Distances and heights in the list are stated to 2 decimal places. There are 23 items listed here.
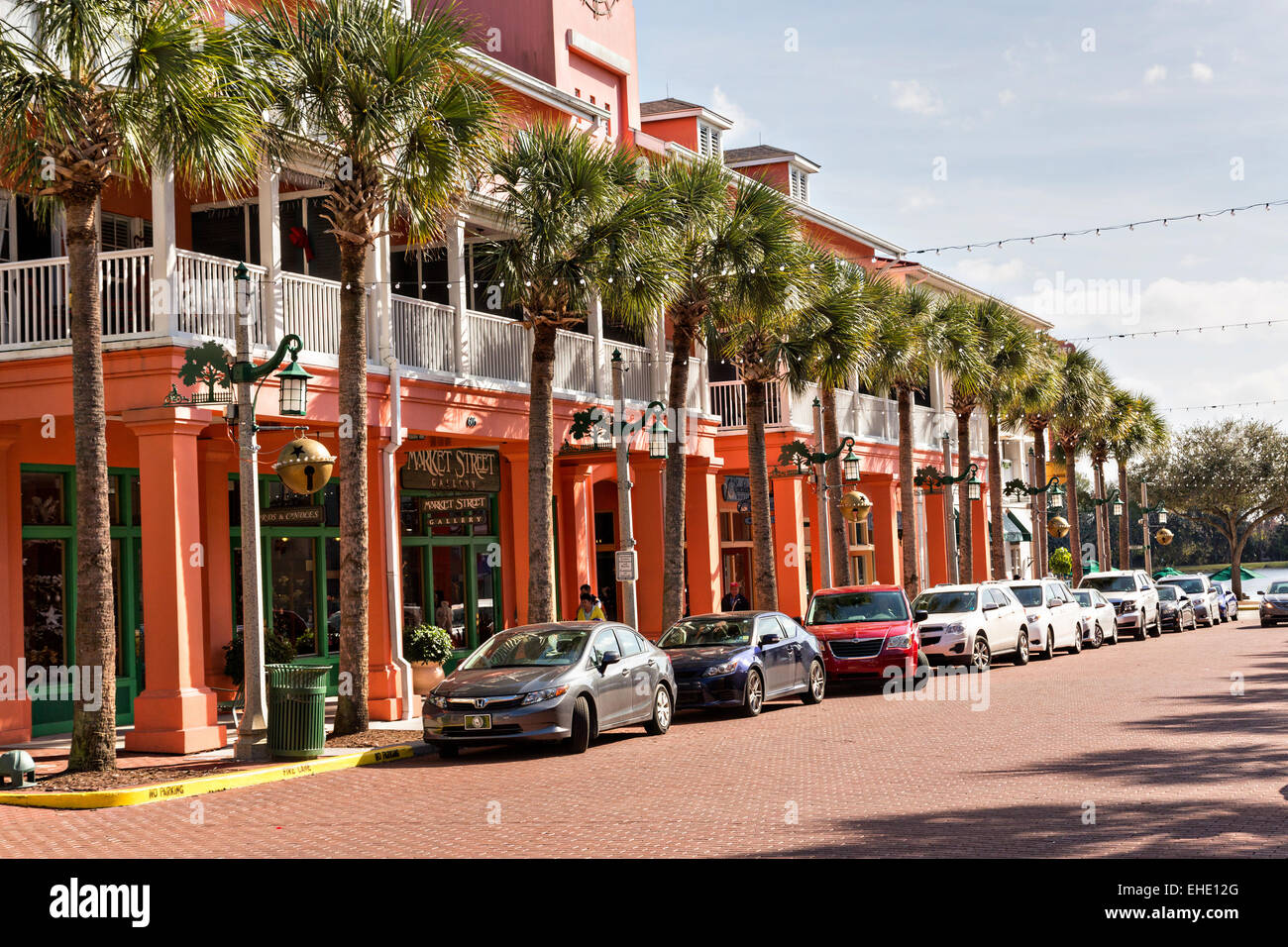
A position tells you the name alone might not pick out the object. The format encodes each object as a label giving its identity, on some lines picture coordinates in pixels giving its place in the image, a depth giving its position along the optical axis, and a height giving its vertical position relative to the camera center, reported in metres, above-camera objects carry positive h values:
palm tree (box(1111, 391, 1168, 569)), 61.00 +3.92
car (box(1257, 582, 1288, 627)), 45.44 -2.59
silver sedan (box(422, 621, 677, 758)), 16.58 -1.60
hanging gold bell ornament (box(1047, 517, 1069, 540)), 53.62 +0.27
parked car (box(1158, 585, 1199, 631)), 44.94 -2.45
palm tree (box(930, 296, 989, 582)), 36.42 +4.84
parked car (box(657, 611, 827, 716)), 20.70 -1.68
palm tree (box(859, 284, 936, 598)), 32.25 +4.20
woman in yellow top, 24.92 -0.98
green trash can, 16.67 -1.80
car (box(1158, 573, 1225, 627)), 49.22 -2.28
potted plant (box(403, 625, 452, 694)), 23.16 -1.51
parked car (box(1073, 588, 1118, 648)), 36.59 -2.23
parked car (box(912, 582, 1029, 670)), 26.84 -1.69
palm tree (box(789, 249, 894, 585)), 28.70 +4.30
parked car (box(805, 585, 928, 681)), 24.23 -1.51
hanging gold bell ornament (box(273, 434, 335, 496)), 17.58 +1.22
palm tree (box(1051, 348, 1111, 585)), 50.00 +4.88
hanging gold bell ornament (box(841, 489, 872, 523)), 31.86 +0.84
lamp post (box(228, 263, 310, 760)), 16.66 +0.36
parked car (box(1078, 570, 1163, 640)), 41.31 -1.93
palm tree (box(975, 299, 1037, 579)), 40.47 +5.27
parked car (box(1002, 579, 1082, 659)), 31.91 -1.86
